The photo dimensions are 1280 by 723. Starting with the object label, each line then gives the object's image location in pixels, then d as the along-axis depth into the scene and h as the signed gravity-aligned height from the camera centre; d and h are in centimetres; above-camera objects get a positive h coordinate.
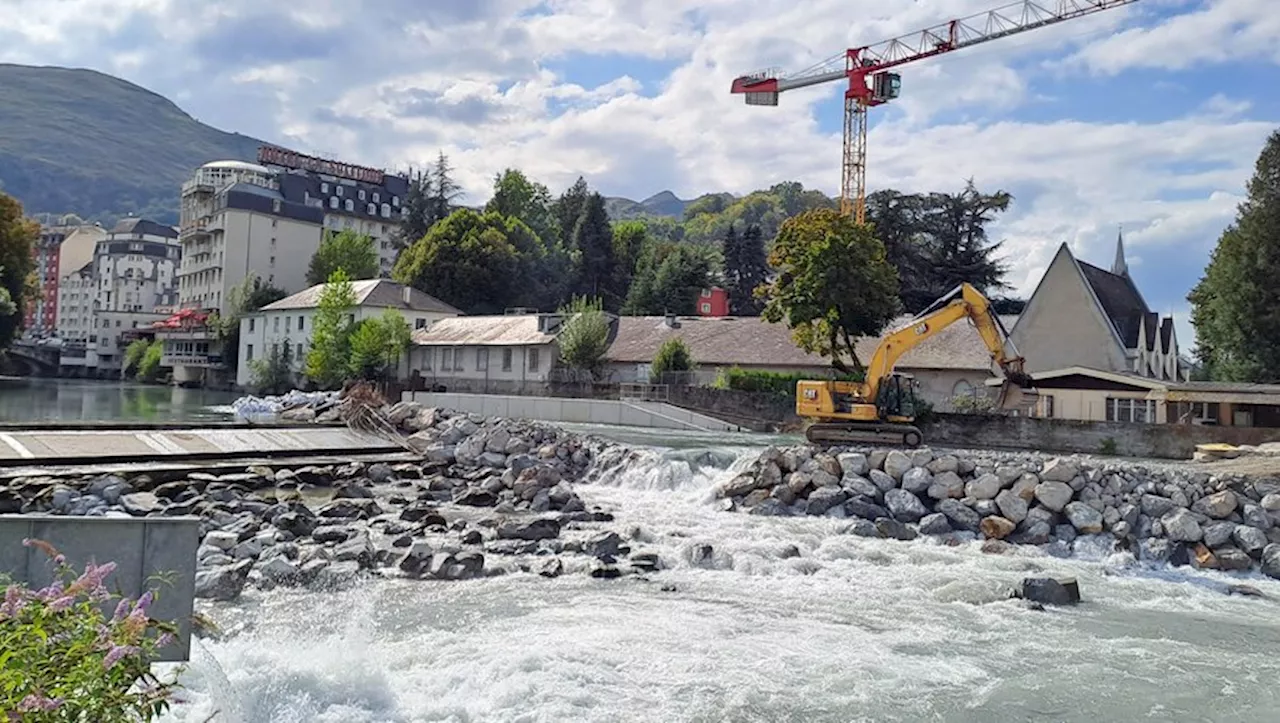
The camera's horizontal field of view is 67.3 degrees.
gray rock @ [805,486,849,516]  1995 -212
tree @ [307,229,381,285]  8600 +1142
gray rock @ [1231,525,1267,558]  1650 -223
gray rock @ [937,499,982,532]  1847 -219
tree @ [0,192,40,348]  6278 +784
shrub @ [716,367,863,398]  4206 +65
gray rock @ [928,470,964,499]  1947 -173
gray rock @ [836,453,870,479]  2077 -145
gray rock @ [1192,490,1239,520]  1750 -176
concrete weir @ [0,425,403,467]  2241 -168
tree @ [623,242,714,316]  7288 +840
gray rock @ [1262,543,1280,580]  1596 -251
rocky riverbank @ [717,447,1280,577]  1695 -194
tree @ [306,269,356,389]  5669 +276
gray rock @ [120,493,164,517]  1839 -248
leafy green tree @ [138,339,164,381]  8831 +154
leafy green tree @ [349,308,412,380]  5541 +239
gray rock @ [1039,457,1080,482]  1867 -130
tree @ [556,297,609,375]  4969 +262
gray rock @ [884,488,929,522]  1914 -212
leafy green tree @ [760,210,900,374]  3944 +479
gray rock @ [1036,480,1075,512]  1821 -172
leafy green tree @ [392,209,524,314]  7294 +930
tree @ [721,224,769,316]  7881 +1060
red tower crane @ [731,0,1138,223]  7169 +2403
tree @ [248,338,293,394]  6431 +84
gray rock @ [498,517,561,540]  1720 -253
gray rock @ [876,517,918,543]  1812 -247
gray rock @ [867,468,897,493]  2019 -172
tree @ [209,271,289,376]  7931 +636
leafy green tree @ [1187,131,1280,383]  4172 +547
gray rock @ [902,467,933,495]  1980 -166
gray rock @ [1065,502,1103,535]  1764 -209
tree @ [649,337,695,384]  4633 +159
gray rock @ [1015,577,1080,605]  1365 -267
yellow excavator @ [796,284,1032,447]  2595 +8
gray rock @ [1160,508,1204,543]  1695 -214
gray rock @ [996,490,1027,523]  1822 -196
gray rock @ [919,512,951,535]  1833 -237
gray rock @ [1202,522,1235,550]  1675 -219
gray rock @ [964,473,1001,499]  1902 -169
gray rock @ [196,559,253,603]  1227 -261
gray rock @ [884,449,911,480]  2041 -137
